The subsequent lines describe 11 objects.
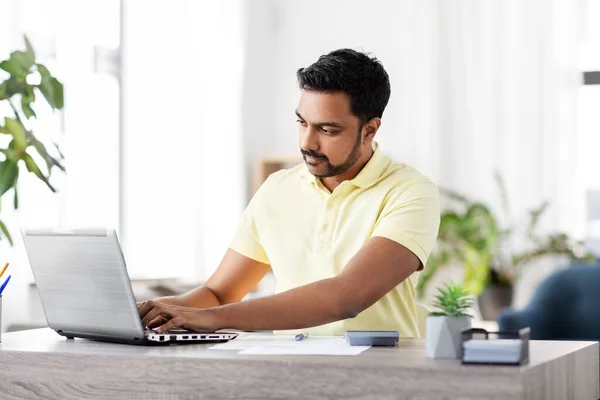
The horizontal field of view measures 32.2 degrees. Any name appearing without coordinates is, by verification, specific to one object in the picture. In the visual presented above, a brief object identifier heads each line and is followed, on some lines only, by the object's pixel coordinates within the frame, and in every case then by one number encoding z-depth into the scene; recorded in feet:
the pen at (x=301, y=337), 6.60
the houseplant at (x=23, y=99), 8.11
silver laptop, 6.09
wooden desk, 4.99
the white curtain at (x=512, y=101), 19.61
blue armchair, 14.78
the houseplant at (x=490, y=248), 18.61
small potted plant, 5.35
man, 6.96
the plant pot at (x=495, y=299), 18.54
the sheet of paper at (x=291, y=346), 5.74
